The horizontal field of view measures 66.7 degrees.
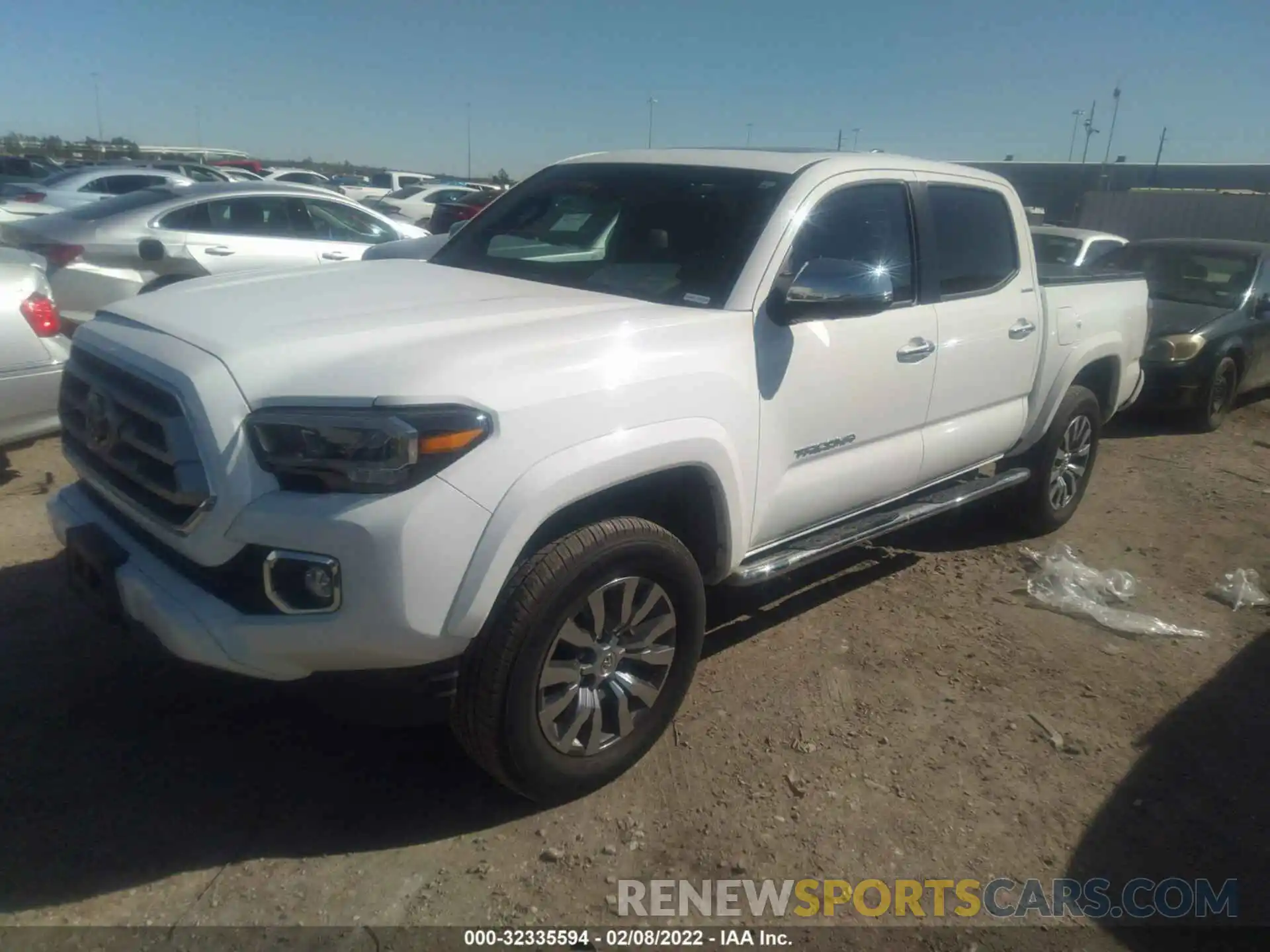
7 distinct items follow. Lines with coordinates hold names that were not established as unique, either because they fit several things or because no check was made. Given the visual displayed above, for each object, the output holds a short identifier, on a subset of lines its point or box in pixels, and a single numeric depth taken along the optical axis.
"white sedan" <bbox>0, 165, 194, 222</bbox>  14.34
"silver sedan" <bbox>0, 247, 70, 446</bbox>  4.61
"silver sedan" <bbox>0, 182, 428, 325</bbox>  7.12
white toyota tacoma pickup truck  2.39
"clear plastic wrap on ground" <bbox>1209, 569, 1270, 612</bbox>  4.87
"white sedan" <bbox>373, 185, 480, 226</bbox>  21.02
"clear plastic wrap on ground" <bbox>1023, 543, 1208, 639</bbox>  4.54
